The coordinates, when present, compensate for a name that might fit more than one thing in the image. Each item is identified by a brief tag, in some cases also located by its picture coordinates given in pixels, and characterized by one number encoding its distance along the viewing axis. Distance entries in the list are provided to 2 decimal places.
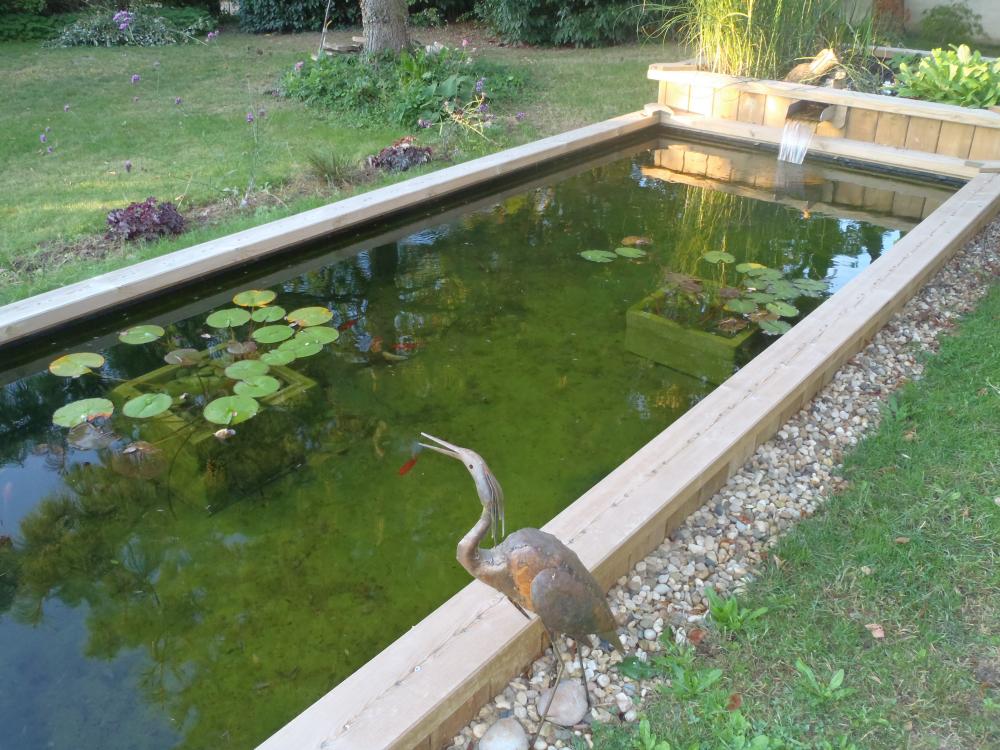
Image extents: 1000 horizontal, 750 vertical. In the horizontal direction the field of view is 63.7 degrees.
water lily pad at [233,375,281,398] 3.29
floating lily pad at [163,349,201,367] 3.49
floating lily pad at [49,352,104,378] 3.38
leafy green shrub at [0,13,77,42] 10.51
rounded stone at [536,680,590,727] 1.97
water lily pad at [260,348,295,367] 3.46
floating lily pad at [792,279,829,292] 4.22
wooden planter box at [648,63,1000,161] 5.62
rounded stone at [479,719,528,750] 1.90
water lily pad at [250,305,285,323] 3.79
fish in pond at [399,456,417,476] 2.98
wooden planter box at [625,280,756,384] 3.62
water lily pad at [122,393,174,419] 3.13
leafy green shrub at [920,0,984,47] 9.74
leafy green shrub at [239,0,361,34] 11.38
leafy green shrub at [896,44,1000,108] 5.84
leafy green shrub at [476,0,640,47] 9.89
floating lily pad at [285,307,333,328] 3.77
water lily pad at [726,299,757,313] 3.97
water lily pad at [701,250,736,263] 4.52
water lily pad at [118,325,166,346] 3.60
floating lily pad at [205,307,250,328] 3.76
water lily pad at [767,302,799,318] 3.92
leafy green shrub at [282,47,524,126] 6.61
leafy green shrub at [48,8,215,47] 10.38
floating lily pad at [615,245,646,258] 4.59
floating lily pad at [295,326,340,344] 3.65
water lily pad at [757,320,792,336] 3.77
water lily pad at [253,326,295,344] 3.61
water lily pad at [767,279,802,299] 4.14
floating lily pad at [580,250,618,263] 4.52
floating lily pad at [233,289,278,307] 3.91
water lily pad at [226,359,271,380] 3.38
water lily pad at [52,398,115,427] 3.15
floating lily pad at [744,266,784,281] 4.32
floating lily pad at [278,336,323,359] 3.54
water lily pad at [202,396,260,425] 3.15
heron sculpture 1.82
